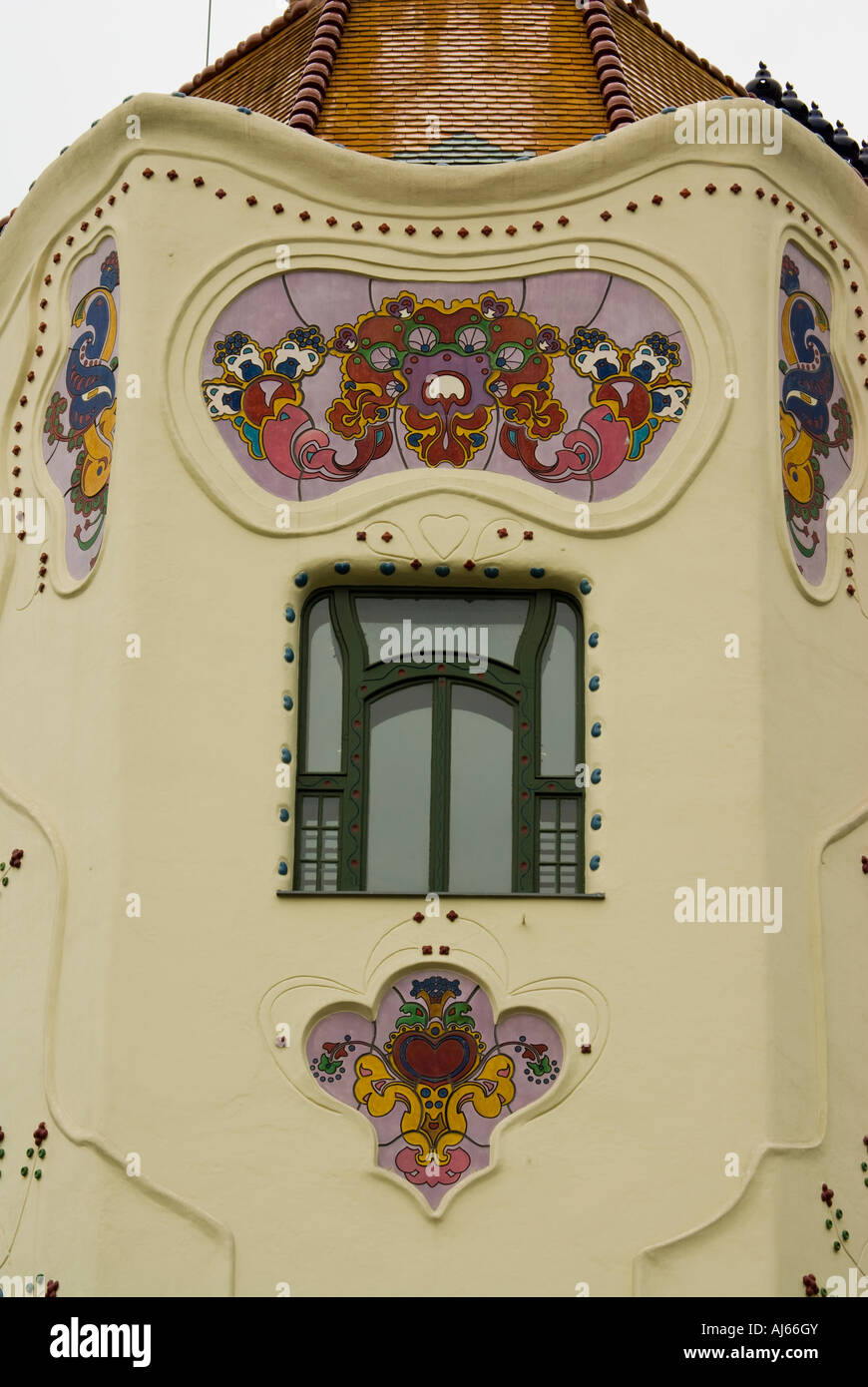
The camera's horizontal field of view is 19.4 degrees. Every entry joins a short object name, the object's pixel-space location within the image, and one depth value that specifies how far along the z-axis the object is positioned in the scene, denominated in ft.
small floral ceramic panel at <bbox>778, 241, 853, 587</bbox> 54.13
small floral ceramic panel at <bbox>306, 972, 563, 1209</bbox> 49.29
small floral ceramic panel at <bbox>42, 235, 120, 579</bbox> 54.08
